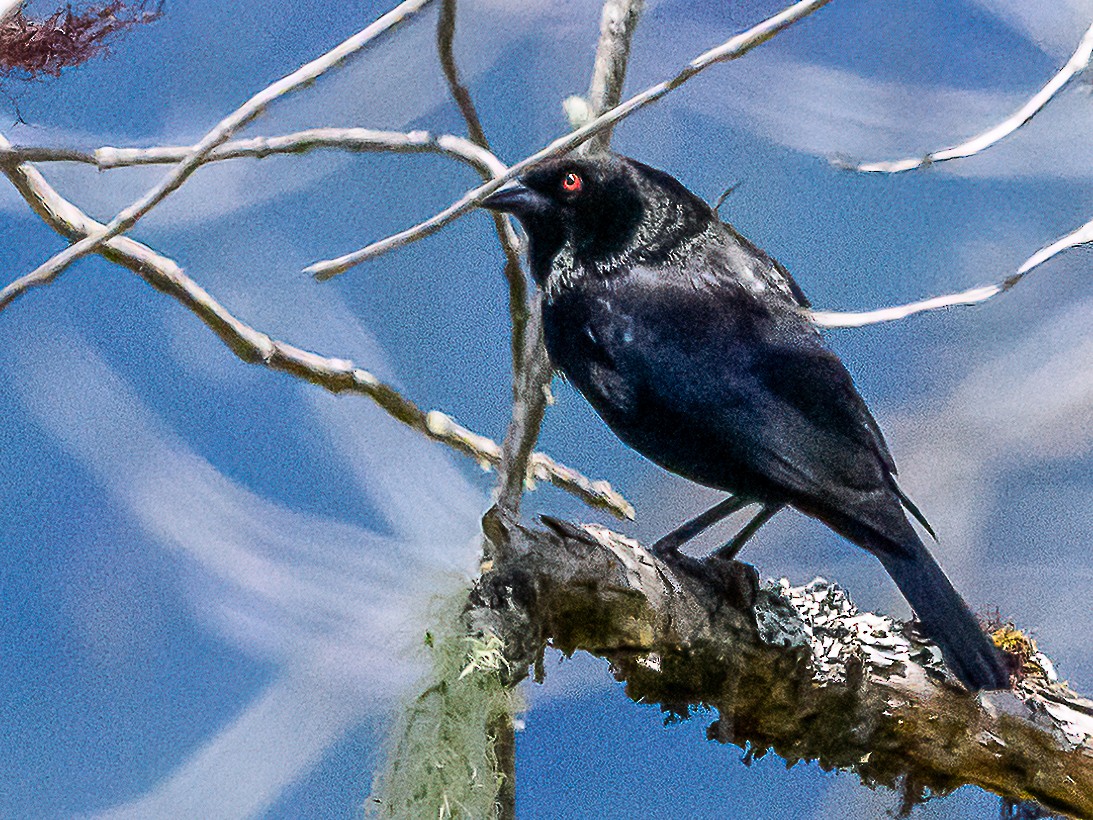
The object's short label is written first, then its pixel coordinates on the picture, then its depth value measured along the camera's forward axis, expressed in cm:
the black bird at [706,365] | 595
